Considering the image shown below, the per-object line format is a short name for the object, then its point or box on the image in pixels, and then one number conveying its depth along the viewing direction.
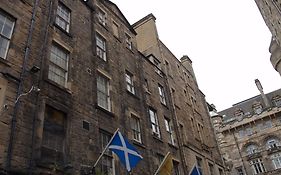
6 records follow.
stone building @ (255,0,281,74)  22.41
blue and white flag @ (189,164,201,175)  16.14
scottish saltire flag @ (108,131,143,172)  11.12
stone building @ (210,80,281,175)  48.66
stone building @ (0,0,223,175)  10.02
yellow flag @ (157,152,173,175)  13.86
